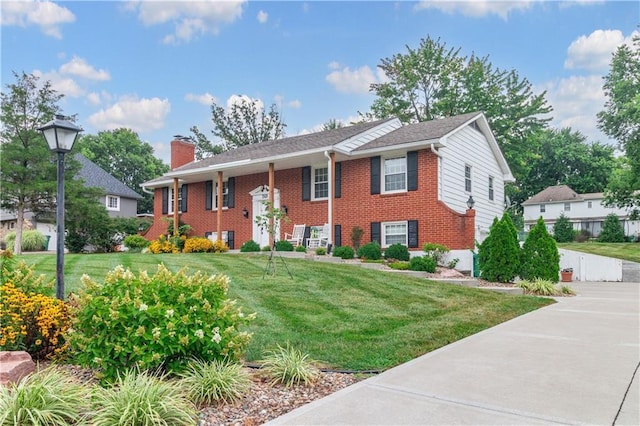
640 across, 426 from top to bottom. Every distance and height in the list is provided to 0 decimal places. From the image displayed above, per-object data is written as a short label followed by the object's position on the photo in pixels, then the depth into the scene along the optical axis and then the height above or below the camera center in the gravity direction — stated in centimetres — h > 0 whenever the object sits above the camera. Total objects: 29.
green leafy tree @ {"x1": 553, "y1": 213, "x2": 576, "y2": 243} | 3700 -41
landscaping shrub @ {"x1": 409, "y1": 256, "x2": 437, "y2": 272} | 1273 -109
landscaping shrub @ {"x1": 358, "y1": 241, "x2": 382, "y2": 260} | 1426 -80
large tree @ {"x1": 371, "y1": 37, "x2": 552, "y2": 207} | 2703 +829
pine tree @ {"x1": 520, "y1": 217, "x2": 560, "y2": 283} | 1241 -88
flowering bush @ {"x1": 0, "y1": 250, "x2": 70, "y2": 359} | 434 -94
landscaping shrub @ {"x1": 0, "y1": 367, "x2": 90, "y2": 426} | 290 -119
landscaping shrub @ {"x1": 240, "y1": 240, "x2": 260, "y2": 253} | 1628 -72
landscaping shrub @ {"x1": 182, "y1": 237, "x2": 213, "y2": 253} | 1759 -73
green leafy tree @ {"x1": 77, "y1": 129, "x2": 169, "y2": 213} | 4900 +782
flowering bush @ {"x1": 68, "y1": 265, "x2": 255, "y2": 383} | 364 -81
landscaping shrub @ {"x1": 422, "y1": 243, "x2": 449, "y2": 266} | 1403 -77
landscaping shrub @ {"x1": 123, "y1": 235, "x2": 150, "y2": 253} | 2019 -69
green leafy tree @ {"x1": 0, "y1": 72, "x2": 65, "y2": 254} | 1808 +328
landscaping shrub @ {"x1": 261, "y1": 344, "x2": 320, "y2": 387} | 403 -132
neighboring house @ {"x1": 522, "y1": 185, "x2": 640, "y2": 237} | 4044 +153
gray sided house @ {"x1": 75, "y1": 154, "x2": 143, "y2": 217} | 3344 +278
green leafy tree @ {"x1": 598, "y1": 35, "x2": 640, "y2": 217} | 2502 +669
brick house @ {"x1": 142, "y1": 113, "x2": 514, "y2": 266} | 1498 +171
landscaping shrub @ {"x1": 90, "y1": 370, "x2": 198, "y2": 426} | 291 -120
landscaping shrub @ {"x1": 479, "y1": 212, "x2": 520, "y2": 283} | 1227 -74
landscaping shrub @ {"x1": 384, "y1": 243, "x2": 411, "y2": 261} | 1434 -82
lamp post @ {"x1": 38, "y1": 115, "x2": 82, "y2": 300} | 537 +104
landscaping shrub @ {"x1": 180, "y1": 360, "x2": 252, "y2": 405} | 352 -125
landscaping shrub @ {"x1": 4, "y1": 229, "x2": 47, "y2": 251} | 2144 -56
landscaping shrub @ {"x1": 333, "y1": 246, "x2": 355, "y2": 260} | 1448 -82
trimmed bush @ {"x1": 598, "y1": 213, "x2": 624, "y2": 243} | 3444 -40
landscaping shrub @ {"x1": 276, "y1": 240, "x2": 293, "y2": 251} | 1566 -66
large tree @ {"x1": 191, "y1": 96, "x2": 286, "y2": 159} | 3750 +878
